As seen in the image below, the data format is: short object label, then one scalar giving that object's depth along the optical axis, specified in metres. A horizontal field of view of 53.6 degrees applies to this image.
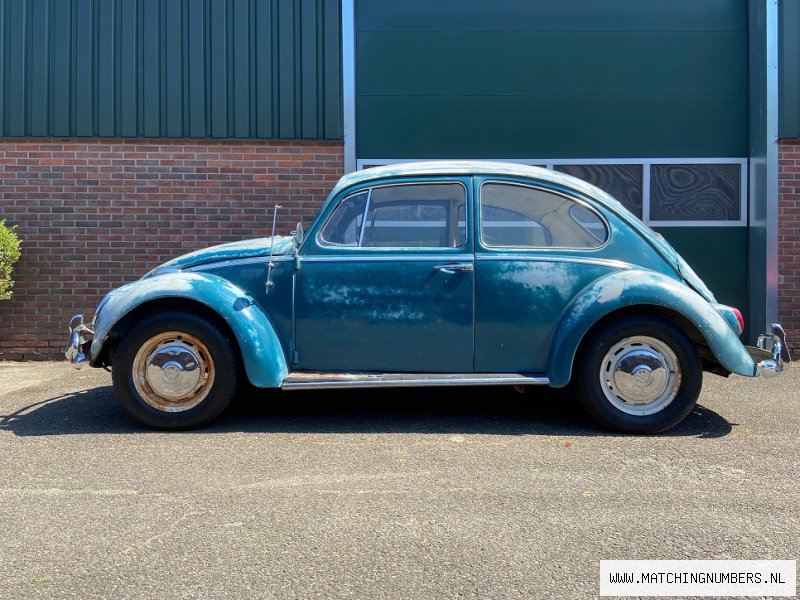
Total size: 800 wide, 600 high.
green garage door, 8.59
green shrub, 7.83
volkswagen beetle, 5.09
